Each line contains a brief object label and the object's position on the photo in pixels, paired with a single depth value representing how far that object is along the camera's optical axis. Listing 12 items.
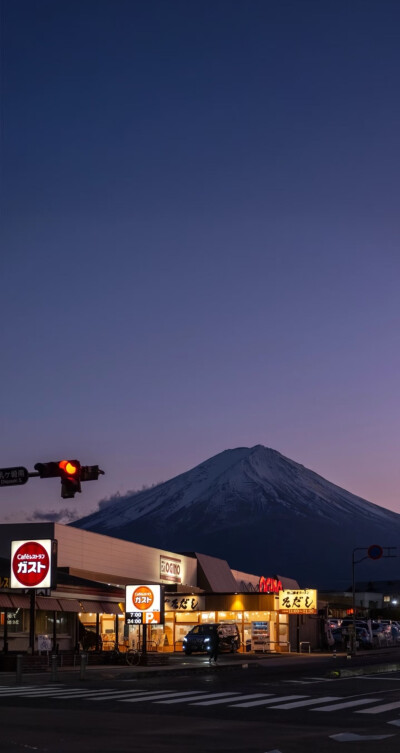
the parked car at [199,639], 57.69
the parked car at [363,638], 73.12
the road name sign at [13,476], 24.47
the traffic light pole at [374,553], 68.06
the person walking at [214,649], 49.50
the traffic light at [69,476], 23.28
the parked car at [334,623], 80.81
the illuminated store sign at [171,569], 72.12
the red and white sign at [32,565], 39.00
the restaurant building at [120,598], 47.12
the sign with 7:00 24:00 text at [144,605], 46.06
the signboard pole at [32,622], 39.03
